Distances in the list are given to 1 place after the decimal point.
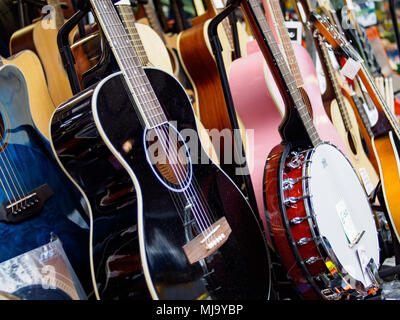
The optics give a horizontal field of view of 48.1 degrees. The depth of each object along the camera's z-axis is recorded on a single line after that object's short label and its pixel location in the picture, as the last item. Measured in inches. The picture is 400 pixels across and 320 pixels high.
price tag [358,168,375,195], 76.5
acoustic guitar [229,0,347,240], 62.5
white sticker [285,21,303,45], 79.7
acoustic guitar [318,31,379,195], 80.4
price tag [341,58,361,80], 60.6
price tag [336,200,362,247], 49.8
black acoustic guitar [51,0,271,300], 37.2
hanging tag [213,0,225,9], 62.0
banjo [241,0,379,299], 45.4
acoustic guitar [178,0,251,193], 75.0
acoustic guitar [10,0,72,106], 56.9
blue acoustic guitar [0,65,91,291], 42.3
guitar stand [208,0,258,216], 51.9
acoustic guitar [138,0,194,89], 86.8
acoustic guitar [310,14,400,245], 60.2
